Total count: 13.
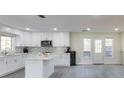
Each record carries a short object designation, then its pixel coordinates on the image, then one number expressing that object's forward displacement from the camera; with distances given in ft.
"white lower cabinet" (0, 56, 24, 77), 13.06
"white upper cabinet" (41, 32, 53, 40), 21.07
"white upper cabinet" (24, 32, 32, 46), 21.15
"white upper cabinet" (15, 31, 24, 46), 20.32
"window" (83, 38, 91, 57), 22.37
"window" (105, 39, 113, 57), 22.39
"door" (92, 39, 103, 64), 22.40
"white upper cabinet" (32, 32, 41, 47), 21.12
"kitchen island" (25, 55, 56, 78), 10.86
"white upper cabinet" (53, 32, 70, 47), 20.97
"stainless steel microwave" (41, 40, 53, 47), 20.61
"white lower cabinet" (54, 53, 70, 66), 20.46
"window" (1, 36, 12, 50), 16.79
